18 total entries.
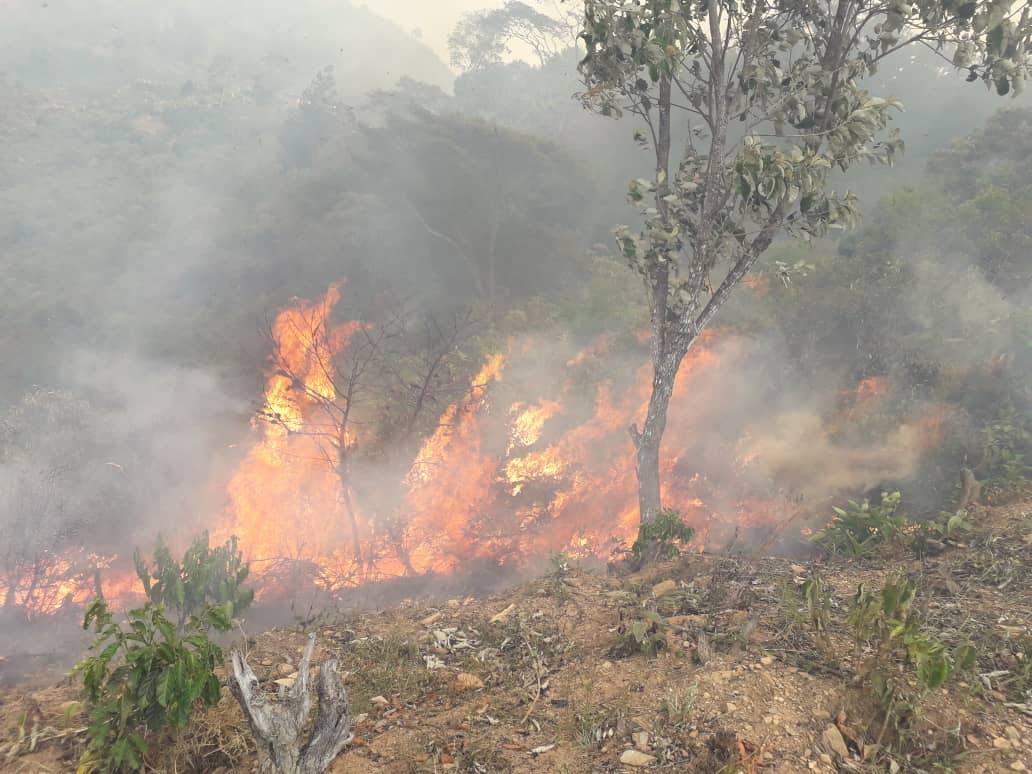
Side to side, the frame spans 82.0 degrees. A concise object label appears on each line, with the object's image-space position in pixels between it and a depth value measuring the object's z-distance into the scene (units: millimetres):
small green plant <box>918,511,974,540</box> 6102
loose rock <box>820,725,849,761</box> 3154
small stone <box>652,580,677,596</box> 5570
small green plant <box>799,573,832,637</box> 3972
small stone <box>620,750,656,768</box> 3164
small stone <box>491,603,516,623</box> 5490
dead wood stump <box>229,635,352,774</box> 3043
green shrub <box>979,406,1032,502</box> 7641
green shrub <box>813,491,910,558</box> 6465
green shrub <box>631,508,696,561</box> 7098
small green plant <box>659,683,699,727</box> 3412
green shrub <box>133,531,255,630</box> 6680
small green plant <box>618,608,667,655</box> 4312
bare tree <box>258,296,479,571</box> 11086
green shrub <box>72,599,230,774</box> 3021
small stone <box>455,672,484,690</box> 4298
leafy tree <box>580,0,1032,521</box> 6484
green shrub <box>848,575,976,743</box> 3082
